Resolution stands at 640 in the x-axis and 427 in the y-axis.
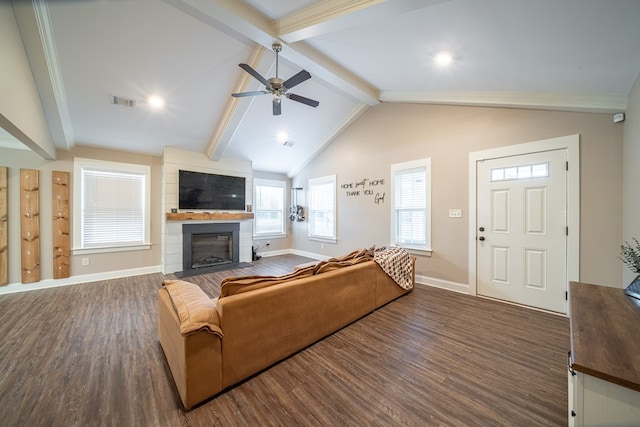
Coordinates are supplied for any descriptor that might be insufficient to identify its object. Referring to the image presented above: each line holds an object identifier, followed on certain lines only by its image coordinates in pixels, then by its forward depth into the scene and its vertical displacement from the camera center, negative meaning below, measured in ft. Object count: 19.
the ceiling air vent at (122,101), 11.61 +5.61
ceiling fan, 8.93 +5.09
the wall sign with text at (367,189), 16.02 +1.76
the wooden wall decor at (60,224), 13.44 -0.68
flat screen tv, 16.70 +1.65
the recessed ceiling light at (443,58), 8.96 +6.11
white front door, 9.80 -0.68
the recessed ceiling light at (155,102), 12.12 +5.85
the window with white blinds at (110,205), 14.32 +0.46
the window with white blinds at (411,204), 13.75 +0.56
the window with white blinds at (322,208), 19.53 +0.45
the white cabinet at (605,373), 2.63 -1.81
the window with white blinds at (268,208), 21.88 +0.49
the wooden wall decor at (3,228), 12.01 -0.81
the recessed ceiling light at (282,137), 17.41 +5.77
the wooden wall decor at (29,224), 12.57 -0.63
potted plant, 4.98 -1.57
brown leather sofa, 5.15 -2.89
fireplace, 16.89 -2.47
